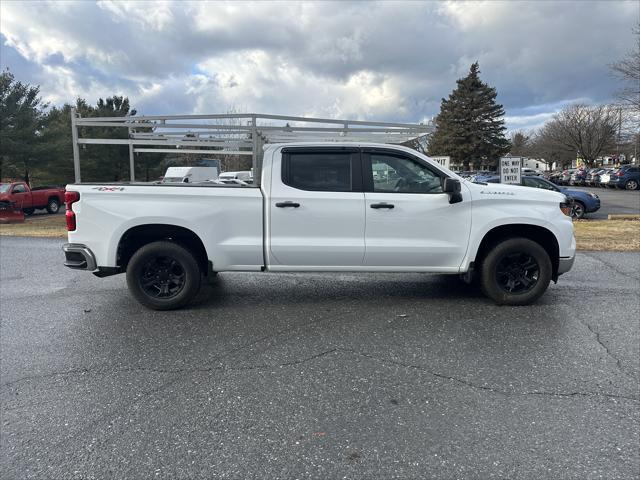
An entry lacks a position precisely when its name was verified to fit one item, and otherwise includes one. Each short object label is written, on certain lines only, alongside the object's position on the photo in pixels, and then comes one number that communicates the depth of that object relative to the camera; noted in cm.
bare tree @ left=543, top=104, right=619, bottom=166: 6425
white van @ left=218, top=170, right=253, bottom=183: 1731
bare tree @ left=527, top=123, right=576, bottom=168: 7100
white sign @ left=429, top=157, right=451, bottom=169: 934
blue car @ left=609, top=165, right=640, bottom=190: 3597
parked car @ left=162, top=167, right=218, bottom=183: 1777
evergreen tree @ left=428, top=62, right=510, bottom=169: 6175
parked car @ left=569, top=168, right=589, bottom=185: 4416
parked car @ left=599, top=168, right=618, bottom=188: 3762
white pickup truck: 521
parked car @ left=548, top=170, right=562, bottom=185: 5054
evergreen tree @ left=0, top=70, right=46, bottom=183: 2447
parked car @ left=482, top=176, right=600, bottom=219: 1652
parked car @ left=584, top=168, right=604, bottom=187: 4009
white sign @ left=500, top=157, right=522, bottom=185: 1134
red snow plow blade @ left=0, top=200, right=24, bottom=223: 1839
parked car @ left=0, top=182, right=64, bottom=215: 2083
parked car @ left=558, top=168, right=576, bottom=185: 4805
